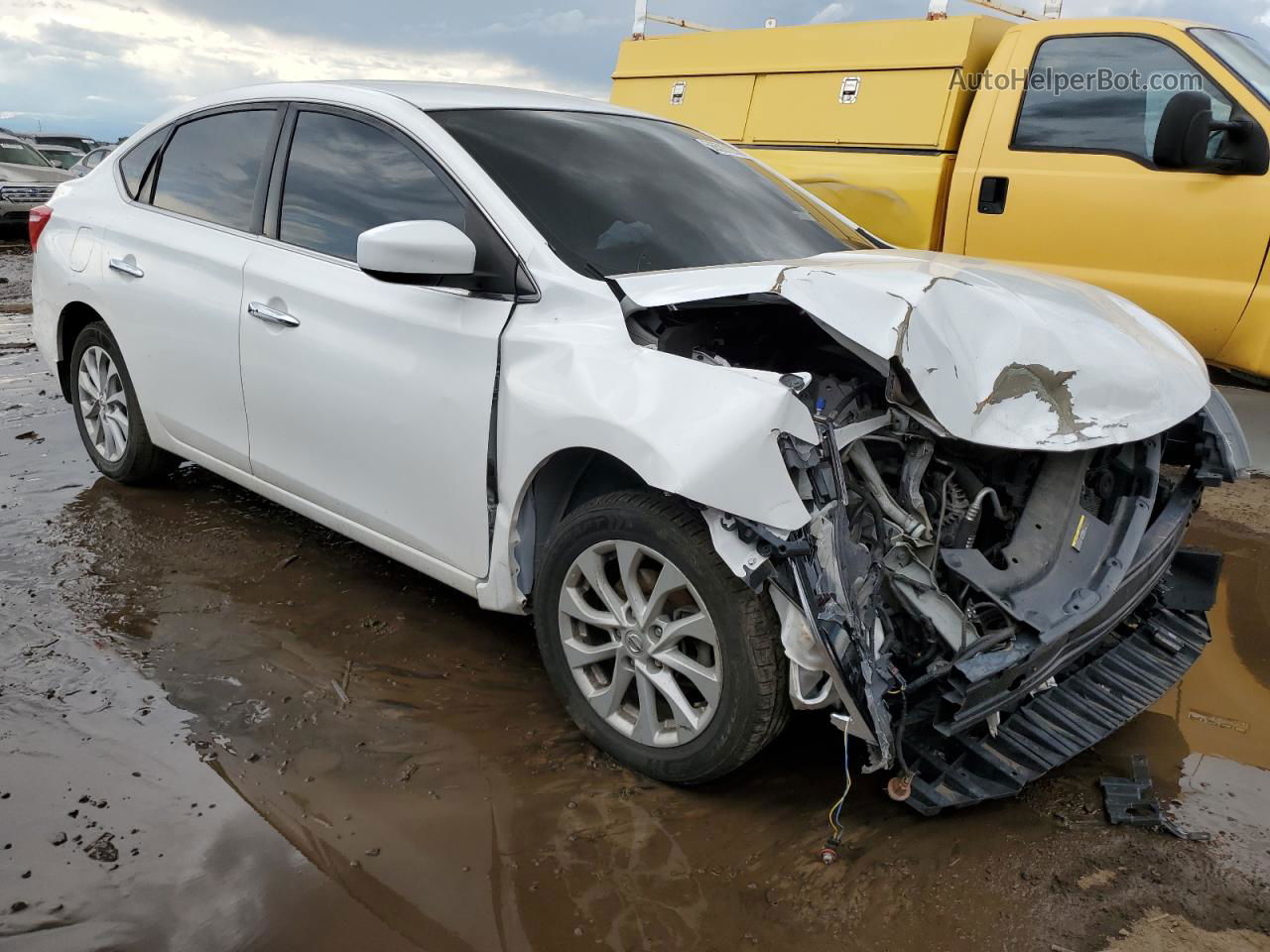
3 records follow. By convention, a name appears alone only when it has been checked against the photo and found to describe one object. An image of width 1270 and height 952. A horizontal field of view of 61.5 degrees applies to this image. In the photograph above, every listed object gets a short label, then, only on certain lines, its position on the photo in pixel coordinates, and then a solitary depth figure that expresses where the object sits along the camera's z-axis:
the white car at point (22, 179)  15.65
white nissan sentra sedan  2.48
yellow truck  4.88
